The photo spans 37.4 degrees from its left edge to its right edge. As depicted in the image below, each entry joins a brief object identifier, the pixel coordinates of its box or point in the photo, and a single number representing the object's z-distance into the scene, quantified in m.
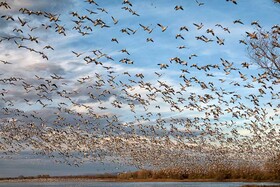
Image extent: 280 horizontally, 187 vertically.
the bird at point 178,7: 34.83
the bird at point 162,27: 36.39
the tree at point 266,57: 49.67
